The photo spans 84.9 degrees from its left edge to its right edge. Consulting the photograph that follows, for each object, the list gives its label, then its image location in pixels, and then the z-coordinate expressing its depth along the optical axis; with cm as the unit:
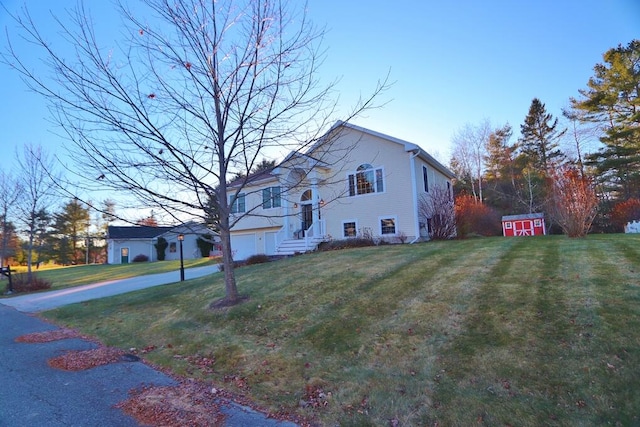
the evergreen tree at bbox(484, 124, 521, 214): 3331
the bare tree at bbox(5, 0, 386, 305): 577
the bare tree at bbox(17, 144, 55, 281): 1631
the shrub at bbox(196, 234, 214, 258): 3622
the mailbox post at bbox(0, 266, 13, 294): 1555
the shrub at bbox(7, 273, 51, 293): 1602
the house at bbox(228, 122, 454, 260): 1590
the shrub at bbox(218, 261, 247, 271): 1564
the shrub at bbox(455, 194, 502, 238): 1701
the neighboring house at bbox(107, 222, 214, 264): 3859
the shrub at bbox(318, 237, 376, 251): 1547
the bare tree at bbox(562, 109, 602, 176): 2923
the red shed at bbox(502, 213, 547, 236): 2403
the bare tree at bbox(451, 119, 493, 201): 3559
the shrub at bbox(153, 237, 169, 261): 3853
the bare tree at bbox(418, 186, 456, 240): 1583
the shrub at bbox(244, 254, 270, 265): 1614
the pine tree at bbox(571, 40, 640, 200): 2495
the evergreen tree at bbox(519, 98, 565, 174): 3419
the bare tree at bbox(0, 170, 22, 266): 1737
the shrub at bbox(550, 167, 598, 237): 1145
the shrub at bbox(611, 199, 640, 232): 2127
